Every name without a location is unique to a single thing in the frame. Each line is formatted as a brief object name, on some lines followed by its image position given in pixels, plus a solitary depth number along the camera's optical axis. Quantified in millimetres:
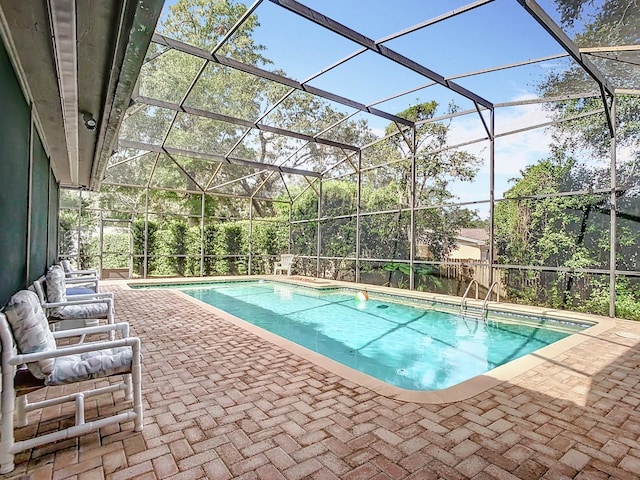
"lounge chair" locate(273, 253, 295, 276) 12898
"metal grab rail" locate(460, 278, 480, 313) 7107
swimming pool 4629
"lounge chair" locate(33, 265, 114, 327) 3570
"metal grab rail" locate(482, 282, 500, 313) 6888
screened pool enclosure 5199
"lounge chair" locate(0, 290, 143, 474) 1882
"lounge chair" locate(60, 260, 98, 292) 5867
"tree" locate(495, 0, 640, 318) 5996
